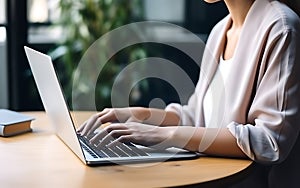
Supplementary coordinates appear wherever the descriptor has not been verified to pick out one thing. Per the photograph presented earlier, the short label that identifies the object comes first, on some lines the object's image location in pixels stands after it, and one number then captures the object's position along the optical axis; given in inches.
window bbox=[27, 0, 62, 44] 108.9
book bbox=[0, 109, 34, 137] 59.3
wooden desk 43.1
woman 51.4
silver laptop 48.2
